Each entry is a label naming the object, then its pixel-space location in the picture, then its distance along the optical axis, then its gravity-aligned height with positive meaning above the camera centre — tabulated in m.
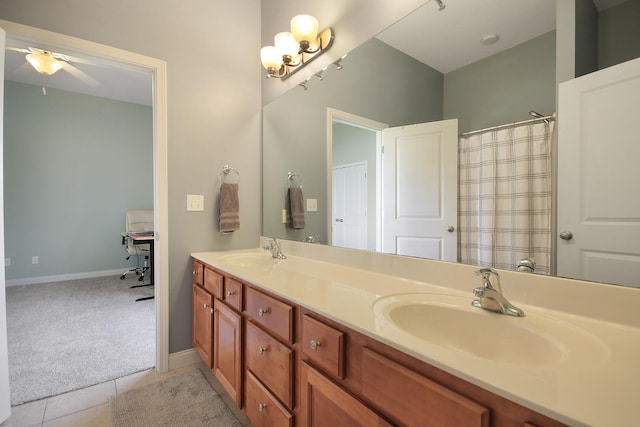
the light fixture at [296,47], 1.71 +1.05
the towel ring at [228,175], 2.19 +0.27
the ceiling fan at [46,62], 2.50 +1.32
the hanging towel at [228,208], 2.12 +0.01
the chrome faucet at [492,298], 0.83 -0.26
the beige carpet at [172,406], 1.49 -1.10
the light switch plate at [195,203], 2.04 +0.05
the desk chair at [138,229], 4.20 -0.30
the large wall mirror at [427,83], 0.91 +0.53
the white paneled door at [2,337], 1.45 -0.65
